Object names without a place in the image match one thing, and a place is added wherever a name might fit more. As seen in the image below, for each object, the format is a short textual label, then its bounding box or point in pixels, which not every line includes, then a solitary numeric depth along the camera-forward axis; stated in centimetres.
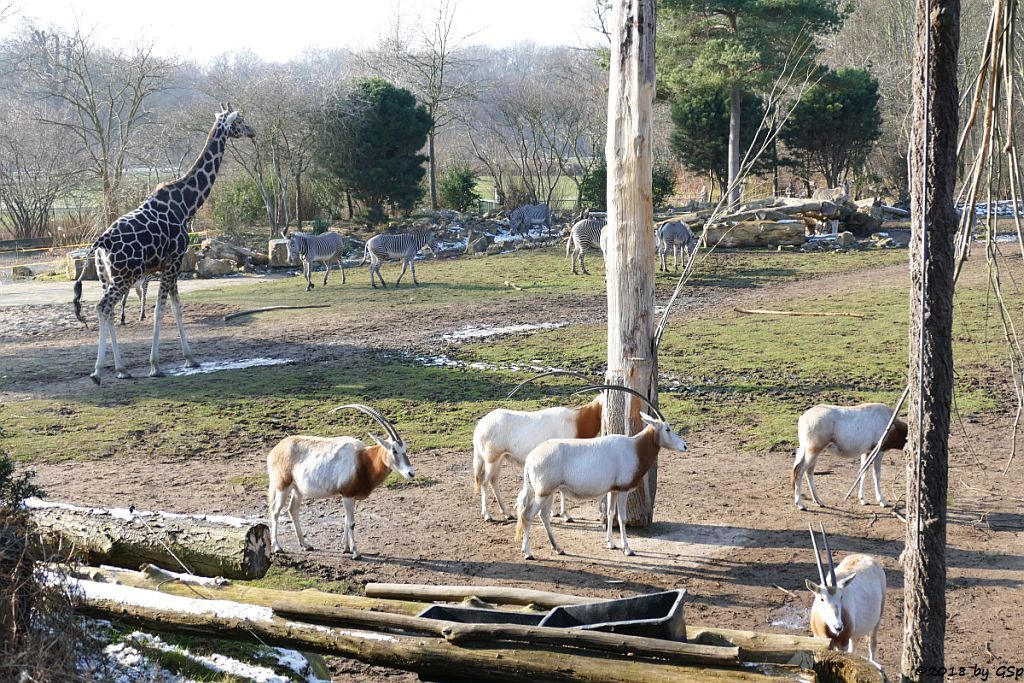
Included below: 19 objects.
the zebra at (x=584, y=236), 2342
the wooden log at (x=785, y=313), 1613
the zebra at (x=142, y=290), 1755
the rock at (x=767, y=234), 2662
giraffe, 1325
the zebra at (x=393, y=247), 2278
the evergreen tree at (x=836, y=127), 3394
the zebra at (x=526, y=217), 3131
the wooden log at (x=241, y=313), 1783
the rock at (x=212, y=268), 2461
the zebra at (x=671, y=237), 2325
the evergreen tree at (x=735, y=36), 2783
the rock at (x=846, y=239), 2626
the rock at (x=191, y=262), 2480
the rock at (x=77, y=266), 2352
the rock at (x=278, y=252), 2578
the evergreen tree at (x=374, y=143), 3144
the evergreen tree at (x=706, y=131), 3456
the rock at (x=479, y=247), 2806
